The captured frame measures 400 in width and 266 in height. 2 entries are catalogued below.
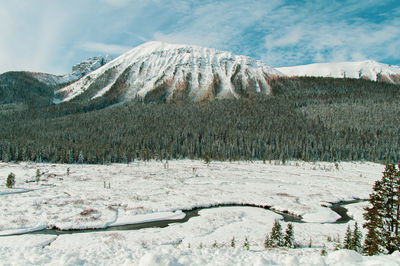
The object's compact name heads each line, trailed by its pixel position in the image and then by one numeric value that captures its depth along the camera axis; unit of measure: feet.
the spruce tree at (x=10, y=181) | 184.65
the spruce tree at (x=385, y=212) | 76.48
